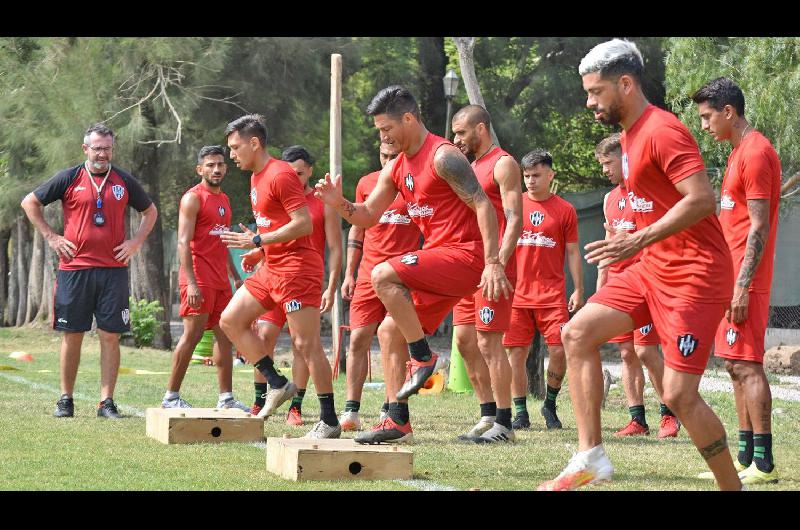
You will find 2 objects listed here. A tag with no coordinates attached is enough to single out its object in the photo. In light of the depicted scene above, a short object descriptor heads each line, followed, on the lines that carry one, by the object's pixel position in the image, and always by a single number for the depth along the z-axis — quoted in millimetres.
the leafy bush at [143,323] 22094
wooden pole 15008
